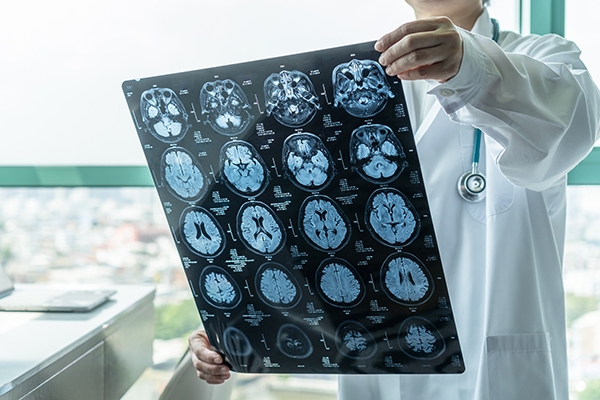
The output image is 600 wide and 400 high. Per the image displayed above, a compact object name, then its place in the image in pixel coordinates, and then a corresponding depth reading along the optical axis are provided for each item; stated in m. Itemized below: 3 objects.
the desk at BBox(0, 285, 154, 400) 0.91
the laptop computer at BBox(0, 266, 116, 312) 1.27
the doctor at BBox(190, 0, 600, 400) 0.69
